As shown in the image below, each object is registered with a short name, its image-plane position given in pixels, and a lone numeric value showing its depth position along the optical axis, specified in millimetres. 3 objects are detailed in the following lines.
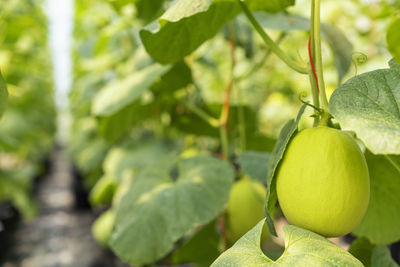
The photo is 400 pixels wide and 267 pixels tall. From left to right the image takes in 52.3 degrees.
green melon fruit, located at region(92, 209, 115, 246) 1949
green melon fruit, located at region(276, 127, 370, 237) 406
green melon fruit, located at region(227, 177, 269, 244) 869
